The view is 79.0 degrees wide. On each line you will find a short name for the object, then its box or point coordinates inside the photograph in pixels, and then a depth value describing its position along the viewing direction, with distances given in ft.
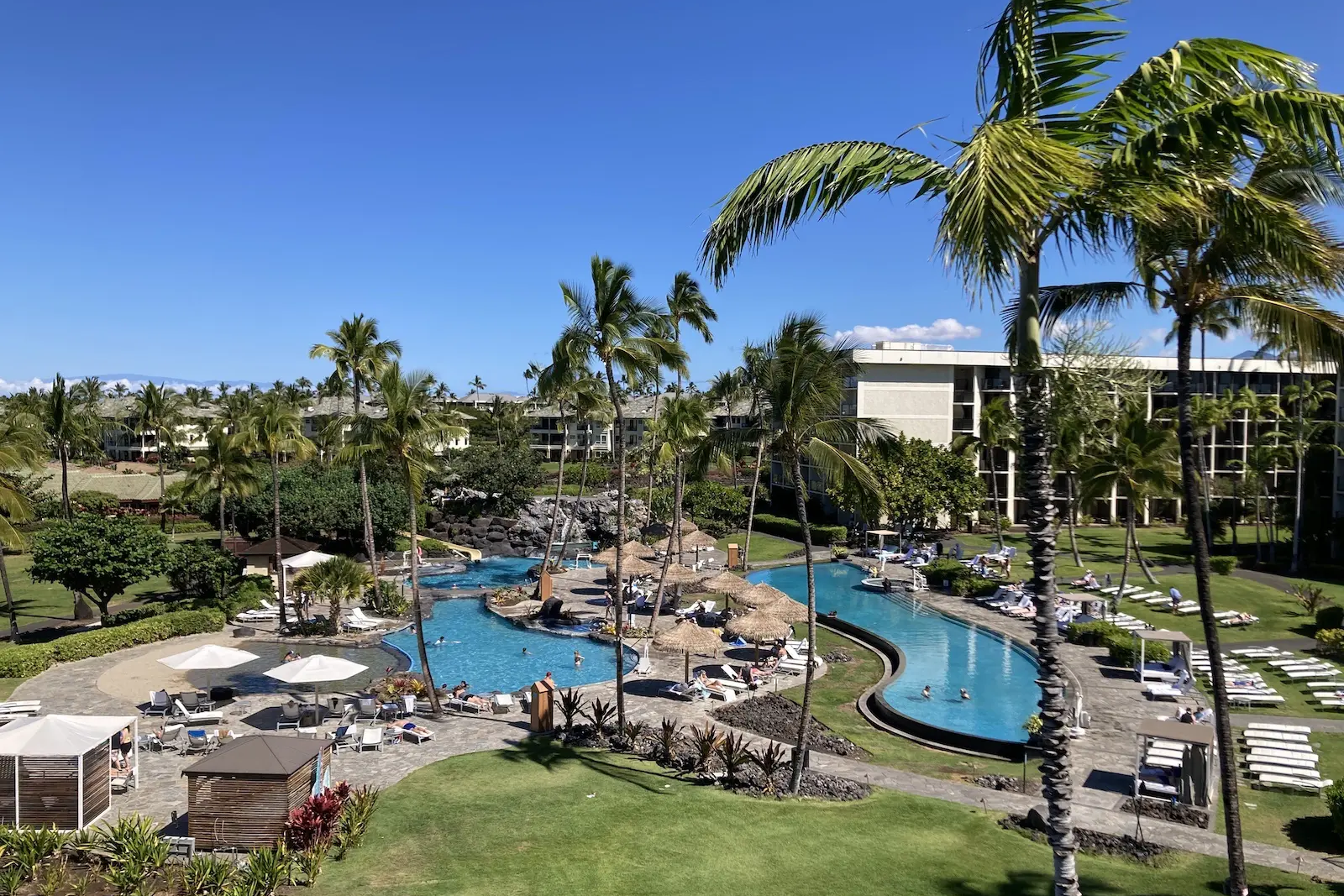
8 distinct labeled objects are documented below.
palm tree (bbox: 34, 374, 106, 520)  133.69
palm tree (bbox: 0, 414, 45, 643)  80.18
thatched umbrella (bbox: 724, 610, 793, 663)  80.53
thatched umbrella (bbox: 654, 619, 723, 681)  77.61
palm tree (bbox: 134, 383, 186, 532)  195.11
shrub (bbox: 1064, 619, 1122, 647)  90.48
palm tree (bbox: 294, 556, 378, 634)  92.12
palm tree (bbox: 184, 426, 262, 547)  123.85
